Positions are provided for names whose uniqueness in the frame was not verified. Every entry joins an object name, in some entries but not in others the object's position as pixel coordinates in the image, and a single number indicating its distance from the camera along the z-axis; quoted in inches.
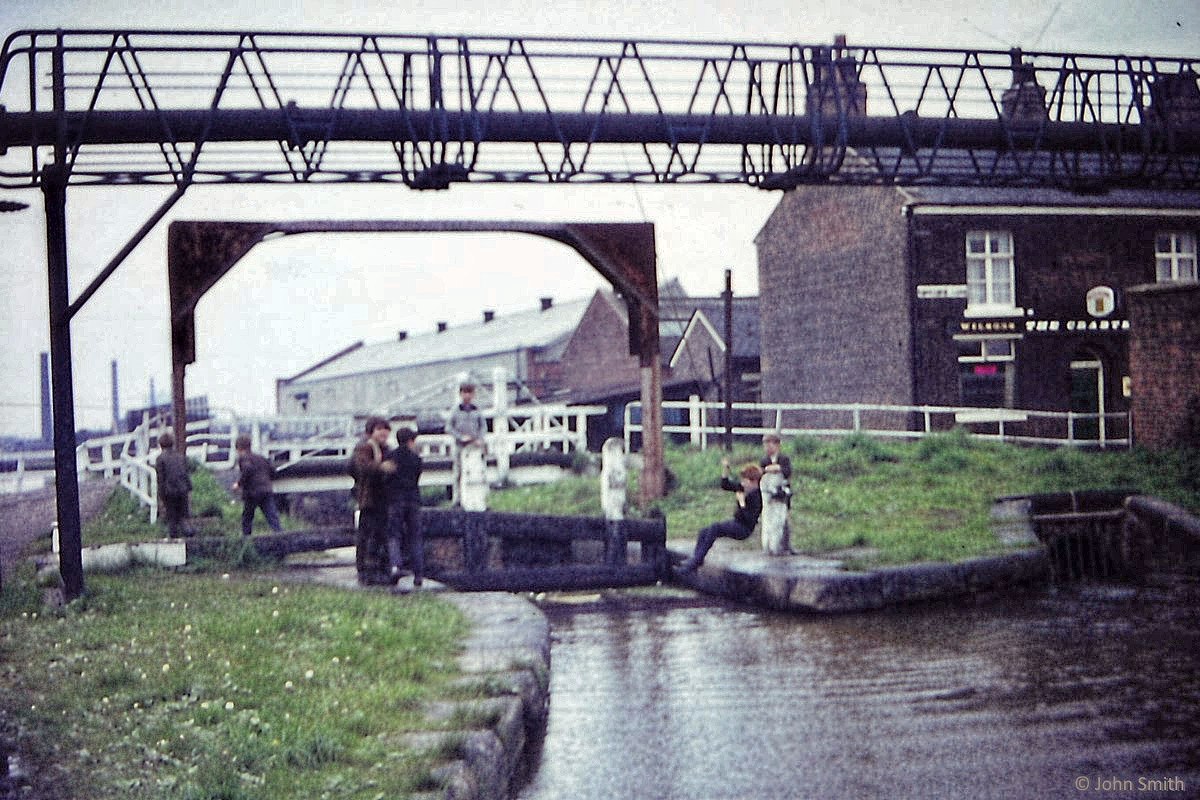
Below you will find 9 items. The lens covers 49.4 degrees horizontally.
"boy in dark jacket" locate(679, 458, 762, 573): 598.9
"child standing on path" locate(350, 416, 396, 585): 526.9
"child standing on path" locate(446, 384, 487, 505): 695.7
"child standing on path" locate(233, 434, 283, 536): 685.9
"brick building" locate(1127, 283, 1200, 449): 787.4
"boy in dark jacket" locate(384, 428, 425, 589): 536.1
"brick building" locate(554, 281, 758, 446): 1530.5
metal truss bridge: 528.1
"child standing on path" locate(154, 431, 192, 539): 669.9
